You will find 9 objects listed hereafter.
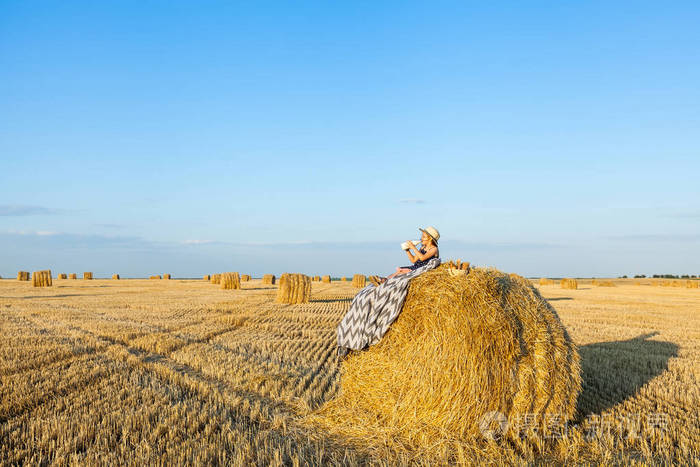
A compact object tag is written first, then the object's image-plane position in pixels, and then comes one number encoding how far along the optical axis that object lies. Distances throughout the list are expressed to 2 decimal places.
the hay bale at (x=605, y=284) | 49.84
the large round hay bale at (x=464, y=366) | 4.88
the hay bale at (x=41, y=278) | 33.34
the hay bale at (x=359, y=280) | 41.73
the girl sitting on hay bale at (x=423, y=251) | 6.21
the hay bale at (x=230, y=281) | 33.62
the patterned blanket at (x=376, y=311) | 5.43
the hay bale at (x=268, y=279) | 45.84
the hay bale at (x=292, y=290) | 21.88
